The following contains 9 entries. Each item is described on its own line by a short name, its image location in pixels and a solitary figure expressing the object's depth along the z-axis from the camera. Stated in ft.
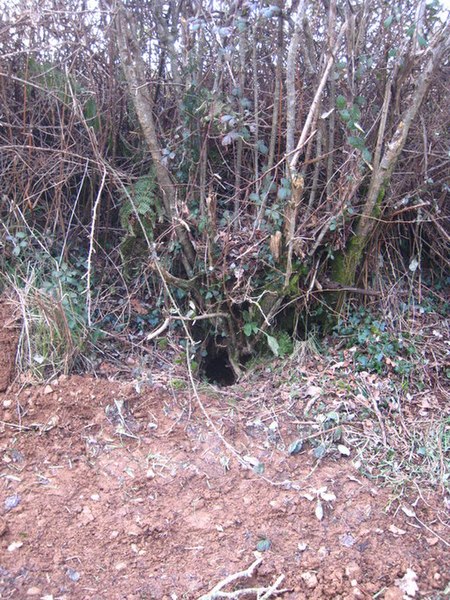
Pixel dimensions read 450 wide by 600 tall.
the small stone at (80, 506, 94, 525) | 9.32
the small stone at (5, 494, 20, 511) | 9.42
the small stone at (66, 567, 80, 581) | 8.41
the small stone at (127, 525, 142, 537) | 9.20
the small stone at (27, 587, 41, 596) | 8.06
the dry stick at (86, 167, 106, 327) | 12.62
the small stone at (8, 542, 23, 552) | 8.69
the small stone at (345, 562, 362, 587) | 8.64
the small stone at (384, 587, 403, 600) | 8.43
